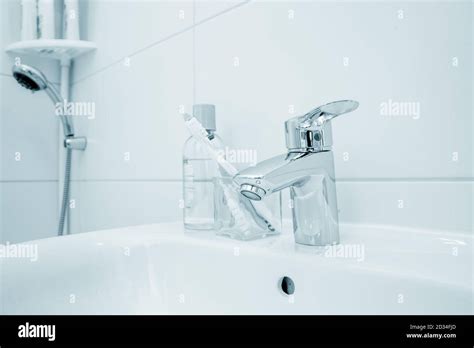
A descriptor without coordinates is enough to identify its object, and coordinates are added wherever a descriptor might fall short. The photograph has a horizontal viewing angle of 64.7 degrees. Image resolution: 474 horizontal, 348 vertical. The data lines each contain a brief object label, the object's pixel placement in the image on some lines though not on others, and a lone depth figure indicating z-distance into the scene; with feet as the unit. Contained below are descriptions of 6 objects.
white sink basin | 0.93
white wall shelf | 2.94
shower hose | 3.01
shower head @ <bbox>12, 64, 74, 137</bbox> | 2.71
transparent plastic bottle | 1.71
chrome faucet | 1.11
